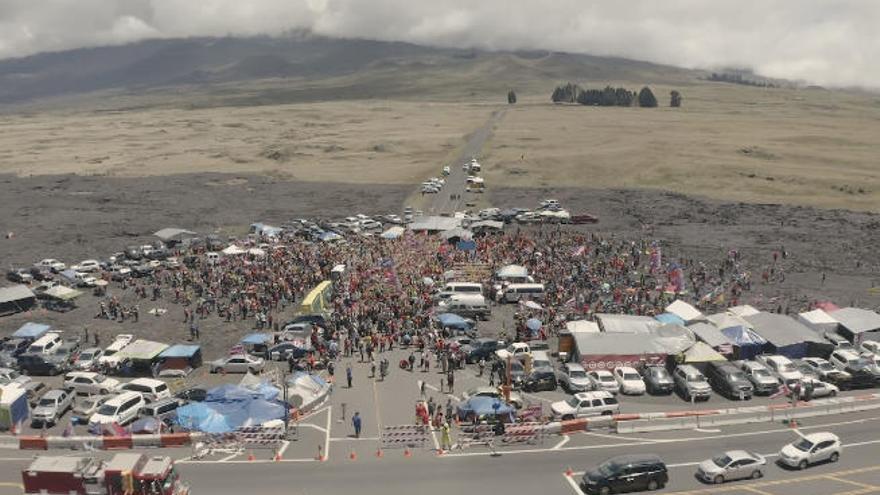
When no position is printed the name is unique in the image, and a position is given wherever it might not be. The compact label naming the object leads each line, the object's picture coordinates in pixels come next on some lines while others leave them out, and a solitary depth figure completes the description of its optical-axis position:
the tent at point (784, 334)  46.28
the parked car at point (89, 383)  42.50
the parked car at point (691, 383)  40.64
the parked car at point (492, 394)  39.16
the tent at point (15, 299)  58.84
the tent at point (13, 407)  37.50
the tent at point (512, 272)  60.47
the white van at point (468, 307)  55.28
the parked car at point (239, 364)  46.16
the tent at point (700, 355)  43.88
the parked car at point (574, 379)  41.50
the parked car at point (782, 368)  41.66
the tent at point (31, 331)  51.75
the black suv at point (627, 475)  29.72
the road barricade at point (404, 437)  35.22
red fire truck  28.14
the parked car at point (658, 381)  41.50
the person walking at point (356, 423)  36.16
